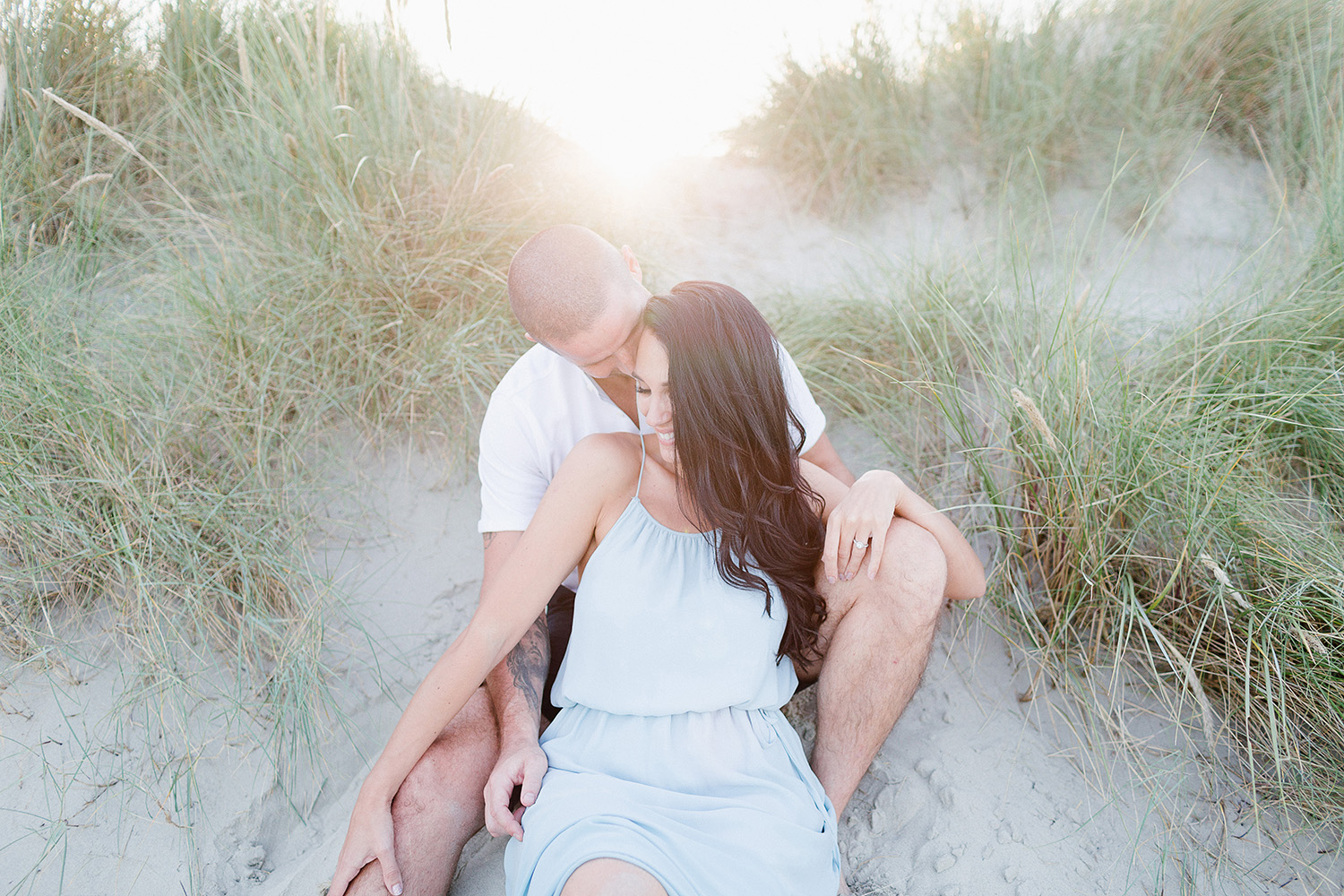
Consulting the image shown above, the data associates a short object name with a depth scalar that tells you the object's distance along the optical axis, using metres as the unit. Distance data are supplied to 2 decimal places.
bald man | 1.88
